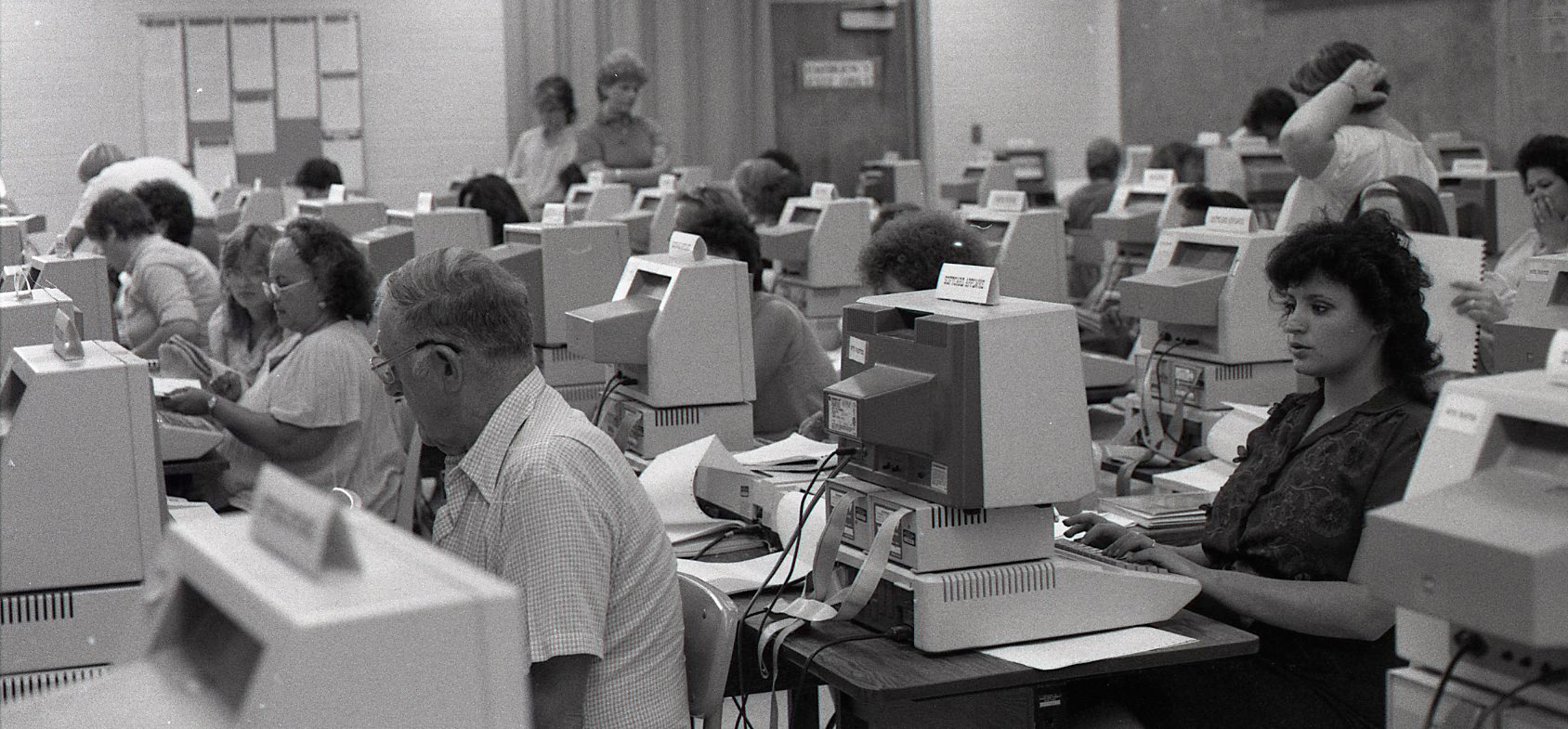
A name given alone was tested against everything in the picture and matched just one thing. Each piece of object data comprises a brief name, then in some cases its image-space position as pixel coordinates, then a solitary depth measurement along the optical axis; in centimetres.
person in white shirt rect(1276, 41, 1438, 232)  406
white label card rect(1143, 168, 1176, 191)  650
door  1068
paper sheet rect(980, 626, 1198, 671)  210
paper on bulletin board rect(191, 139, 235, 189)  951
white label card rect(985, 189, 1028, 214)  565
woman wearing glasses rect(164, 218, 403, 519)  344
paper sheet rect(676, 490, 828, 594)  253
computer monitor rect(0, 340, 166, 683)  163
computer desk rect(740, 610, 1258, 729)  202
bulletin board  939
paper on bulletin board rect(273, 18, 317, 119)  952
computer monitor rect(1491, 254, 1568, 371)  291
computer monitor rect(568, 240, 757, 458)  327
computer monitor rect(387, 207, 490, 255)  510
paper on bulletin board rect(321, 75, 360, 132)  962
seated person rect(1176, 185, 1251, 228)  507
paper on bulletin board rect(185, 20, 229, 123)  940
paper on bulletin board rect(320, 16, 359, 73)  956
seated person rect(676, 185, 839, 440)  382
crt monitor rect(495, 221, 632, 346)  414
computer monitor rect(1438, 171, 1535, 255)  648
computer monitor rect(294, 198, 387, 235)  604
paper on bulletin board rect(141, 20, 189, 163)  933
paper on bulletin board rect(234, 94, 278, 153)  954
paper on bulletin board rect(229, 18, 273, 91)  945
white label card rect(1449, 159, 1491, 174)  662
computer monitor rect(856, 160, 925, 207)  863
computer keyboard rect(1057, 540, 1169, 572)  230
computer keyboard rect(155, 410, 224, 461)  357
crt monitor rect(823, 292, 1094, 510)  206
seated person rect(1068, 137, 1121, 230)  785
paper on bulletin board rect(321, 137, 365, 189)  963
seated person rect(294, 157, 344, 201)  784
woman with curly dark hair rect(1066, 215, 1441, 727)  227
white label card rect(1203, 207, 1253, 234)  372
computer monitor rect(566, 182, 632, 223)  725
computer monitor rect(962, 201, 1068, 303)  545
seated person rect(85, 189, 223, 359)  487
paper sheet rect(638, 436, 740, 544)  291
